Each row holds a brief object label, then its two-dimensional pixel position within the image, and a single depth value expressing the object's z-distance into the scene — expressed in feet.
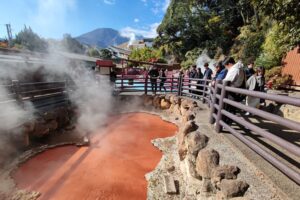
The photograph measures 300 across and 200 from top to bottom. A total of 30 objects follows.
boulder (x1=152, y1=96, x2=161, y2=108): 21.96
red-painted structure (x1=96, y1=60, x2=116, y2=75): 24.28
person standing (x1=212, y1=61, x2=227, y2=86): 11.54
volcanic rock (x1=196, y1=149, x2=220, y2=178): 6.06
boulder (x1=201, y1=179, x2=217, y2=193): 5.87
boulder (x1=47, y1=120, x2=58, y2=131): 14.13
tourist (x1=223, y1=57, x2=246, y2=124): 8.63
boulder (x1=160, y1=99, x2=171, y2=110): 21.34
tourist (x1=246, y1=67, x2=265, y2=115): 9.93
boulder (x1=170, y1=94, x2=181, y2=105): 19.80
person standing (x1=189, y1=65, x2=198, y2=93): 20.77
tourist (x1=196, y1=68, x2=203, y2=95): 19.88
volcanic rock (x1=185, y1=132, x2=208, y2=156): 7.28
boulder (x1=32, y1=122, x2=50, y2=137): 12.91
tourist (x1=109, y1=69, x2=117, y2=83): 23.10
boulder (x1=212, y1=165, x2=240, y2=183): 5.37
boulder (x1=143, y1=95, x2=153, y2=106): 22.34
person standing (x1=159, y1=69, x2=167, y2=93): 23.10
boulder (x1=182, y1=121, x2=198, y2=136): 8.91
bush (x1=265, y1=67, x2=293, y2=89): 22.46
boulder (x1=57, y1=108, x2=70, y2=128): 15.54
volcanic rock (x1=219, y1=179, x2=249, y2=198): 4.73
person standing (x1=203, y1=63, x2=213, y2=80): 17.79
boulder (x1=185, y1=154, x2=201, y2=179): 7.16
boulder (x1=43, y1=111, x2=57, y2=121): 14.04
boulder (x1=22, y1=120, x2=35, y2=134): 11.86
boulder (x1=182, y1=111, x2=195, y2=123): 11.56
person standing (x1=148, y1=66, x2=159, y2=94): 23.01
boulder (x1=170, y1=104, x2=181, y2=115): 19.37
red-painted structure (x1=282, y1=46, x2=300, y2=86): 22.94
